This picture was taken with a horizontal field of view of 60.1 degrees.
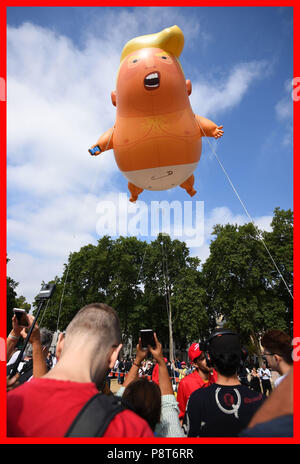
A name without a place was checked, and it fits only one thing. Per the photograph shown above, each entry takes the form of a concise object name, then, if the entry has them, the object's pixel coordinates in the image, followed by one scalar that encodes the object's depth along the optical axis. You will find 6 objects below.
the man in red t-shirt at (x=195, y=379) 3.39
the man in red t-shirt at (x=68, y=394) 0.94
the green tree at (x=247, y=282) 21.98
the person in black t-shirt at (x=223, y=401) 1.75
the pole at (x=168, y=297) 27.28
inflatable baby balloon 4.61
